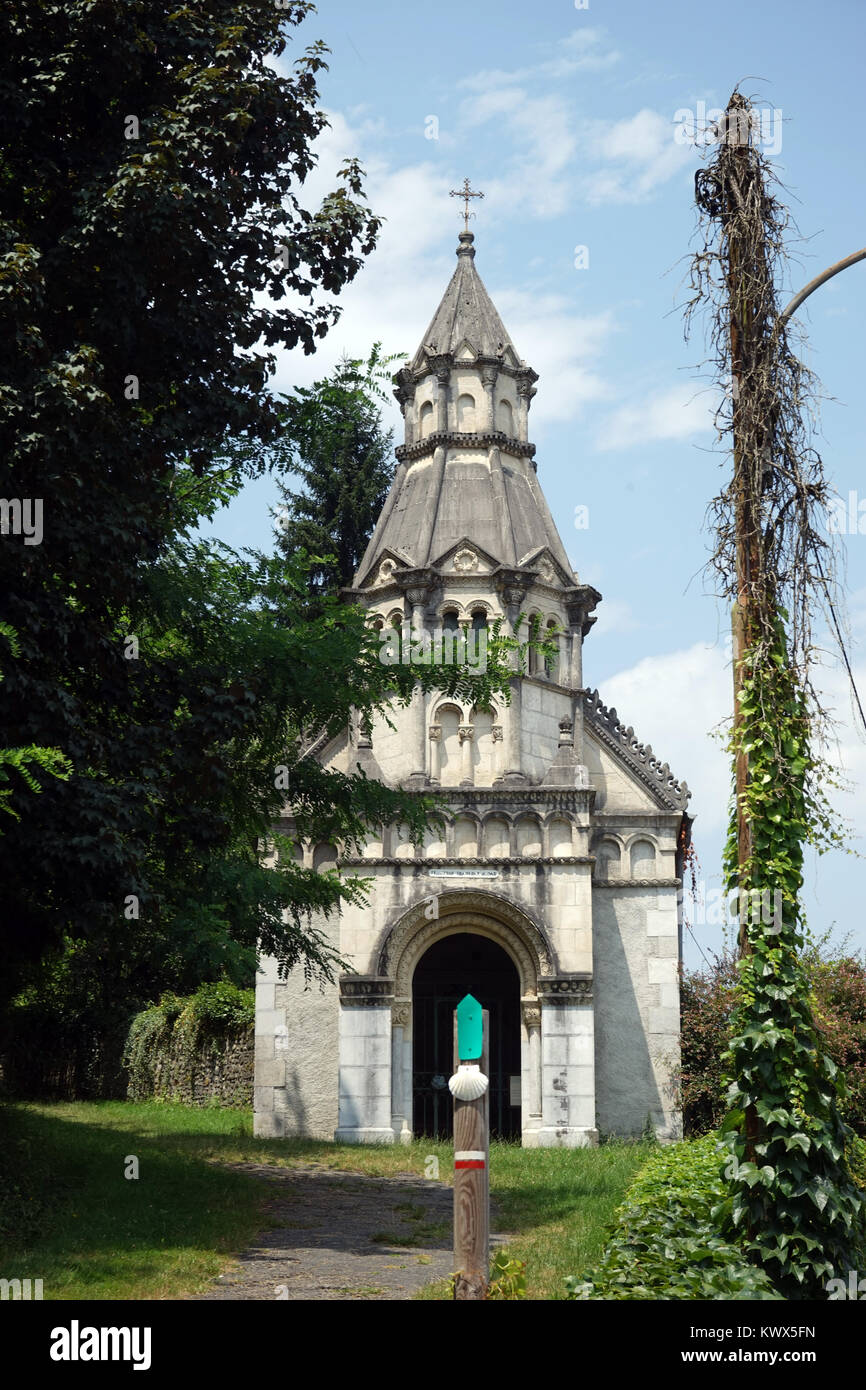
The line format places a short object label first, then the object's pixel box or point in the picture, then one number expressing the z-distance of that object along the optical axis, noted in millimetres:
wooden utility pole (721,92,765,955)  9492
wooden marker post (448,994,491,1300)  8352
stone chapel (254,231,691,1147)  22781
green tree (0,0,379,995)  11086
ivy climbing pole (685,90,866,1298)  8766
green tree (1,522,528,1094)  12859
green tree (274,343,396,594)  40375
